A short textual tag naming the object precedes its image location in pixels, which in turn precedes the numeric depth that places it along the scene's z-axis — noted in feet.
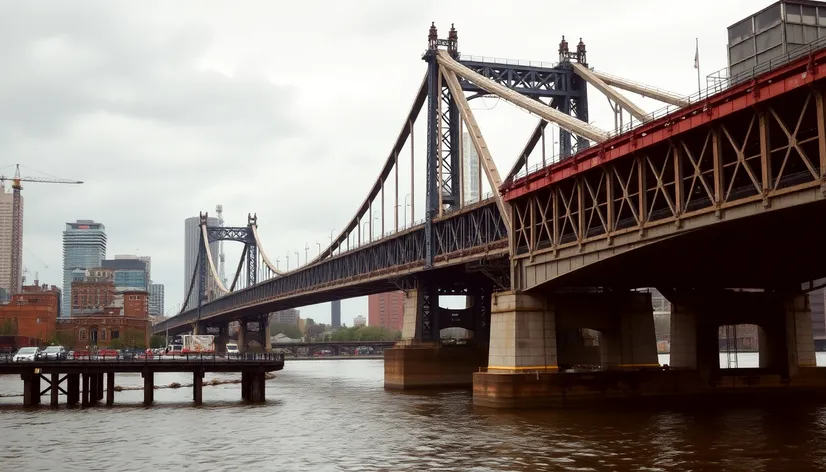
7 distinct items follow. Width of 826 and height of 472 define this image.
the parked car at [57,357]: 246.68
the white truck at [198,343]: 464.98
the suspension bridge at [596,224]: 133.49
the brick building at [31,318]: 591.78
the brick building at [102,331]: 615.98
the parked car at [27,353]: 252.97
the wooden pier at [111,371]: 222.07
